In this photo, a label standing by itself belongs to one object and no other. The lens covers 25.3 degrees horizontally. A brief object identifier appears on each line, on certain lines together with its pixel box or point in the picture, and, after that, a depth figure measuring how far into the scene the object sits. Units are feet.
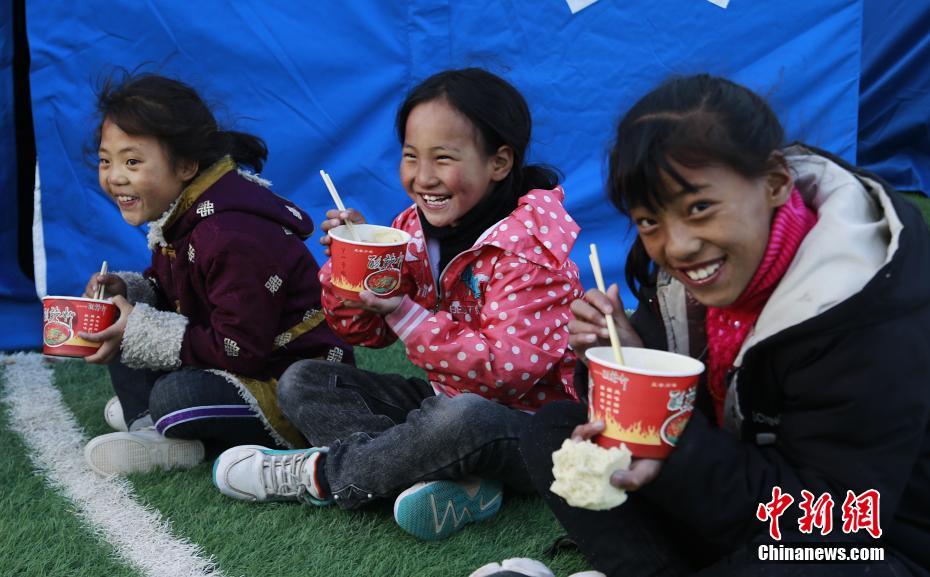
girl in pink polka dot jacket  10.06
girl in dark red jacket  10.89
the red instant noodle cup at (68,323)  10.82
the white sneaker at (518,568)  9.39
